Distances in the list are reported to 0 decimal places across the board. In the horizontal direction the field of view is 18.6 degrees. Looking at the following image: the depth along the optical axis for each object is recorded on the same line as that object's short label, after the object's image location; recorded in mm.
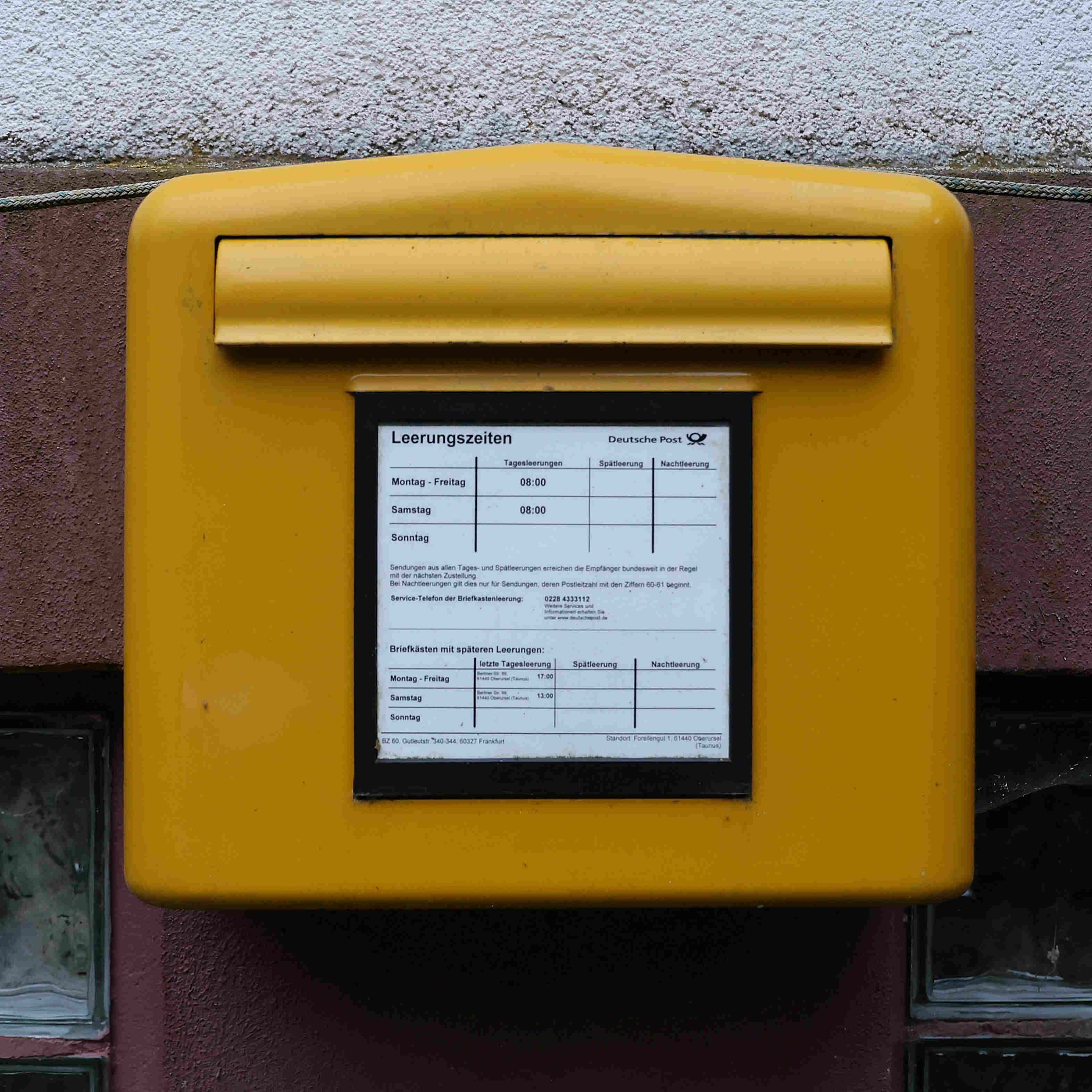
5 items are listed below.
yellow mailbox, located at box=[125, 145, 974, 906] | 1442
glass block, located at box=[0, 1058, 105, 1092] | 1648
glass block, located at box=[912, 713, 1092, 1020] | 1675
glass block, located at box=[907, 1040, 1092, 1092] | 1655
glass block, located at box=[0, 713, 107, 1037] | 1670
